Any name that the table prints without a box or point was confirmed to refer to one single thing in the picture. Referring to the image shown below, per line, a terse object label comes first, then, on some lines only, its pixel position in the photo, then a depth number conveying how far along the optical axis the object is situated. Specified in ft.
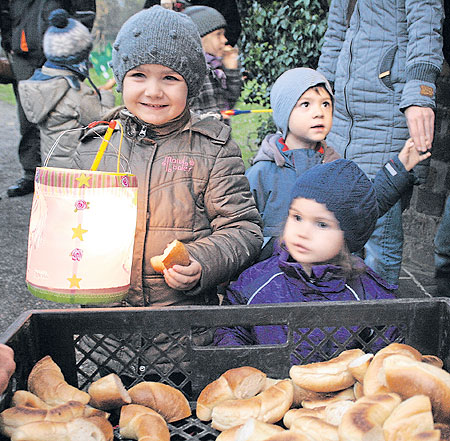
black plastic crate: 4.50
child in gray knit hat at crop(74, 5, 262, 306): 6.07
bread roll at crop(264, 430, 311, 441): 3.60
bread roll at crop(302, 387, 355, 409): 4.32
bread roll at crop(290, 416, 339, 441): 3.74
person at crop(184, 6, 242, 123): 13.62
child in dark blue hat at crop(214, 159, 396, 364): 5.88
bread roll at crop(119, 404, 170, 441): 4.01
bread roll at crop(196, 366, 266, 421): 4.38
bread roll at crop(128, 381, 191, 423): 4.39
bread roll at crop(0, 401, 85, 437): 3.84
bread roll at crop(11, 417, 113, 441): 3.71
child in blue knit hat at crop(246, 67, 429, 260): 8.62
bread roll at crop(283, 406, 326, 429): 4.10
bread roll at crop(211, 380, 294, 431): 4.18
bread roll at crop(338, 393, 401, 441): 3.51
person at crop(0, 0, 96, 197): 17.51
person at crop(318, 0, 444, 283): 9.37
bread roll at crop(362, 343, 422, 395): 3.97
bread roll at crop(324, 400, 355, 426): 3.98
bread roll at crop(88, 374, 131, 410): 4.33
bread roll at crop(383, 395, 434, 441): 3.50
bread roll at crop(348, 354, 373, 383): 4.22
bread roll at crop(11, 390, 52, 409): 4.08
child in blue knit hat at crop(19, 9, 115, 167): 14.82
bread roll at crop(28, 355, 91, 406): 4.28
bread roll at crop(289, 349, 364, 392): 4.36
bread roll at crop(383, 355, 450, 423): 3.76
